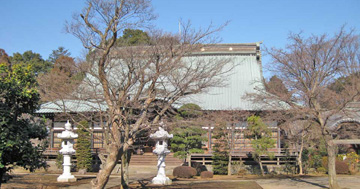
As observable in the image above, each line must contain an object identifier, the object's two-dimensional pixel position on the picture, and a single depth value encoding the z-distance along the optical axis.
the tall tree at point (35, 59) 42.44
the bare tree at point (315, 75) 14.10
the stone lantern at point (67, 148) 18.33
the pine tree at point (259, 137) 21.00
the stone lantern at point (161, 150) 17.05
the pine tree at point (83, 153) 23.33
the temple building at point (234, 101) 23.00
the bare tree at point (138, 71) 9.55
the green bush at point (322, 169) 22.28
